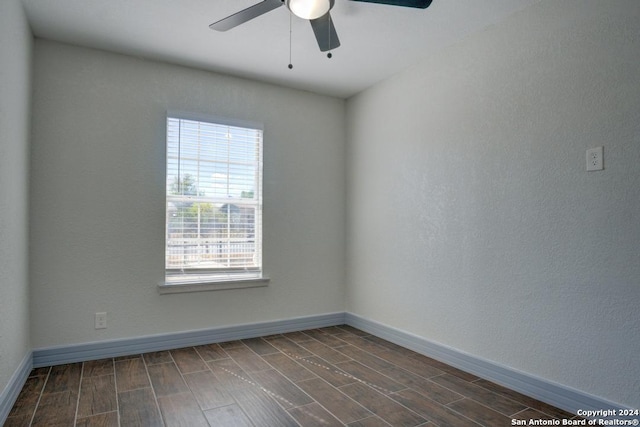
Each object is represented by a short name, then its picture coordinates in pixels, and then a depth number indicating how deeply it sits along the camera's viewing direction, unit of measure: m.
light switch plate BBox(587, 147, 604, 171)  2.20
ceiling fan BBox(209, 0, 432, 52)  2.06
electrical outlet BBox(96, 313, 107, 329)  3.14
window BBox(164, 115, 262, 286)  3.48
